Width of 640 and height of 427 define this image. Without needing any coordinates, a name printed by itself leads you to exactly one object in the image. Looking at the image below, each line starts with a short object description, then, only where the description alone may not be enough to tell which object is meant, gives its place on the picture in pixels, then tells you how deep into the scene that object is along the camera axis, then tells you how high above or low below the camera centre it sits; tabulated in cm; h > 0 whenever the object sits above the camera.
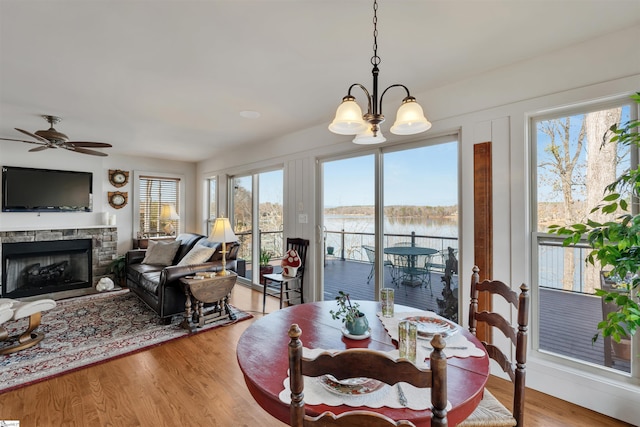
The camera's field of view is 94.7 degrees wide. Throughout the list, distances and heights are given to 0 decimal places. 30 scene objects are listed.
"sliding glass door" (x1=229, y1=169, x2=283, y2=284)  482 -5
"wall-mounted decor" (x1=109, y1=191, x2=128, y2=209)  545 +29
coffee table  325 -93
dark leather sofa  335 -78
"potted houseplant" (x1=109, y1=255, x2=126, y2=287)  510 -94
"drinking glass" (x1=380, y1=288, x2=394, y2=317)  170 -52
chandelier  152 +51
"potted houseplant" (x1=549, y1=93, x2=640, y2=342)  134 -16
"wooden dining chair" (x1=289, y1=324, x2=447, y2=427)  71 -40
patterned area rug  251 -129
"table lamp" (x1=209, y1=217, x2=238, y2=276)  354 -25
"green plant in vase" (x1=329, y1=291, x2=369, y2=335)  143 -53
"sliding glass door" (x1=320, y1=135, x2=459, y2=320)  281 -10
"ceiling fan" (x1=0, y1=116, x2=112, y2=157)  331 +86
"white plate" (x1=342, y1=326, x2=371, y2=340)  141 -58
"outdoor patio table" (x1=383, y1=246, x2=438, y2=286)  300 -49
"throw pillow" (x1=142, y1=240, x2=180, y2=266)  450 -60
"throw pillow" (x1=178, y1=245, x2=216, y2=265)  378 -54
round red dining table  95 -60
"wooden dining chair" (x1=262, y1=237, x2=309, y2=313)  384 -81
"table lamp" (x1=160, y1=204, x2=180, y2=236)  589 -3
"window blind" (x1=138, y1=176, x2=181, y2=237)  589 +29
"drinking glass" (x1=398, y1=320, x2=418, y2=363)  119 -52
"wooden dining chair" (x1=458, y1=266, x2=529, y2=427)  127 -74
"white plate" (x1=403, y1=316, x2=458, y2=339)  142 -57
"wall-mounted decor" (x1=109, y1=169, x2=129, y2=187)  546 +70
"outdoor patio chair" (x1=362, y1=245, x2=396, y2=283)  321 -52
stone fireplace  440 -72
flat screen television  443 +39
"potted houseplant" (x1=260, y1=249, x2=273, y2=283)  478 -80
